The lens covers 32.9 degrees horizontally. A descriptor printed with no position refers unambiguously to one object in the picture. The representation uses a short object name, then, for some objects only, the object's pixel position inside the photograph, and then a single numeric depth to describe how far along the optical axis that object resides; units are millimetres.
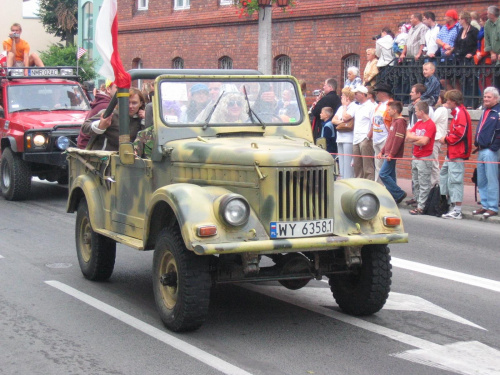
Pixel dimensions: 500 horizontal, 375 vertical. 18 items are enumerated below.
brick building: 20766
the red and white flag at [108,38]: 8148
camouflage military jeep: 6266
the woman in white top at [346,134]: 15719
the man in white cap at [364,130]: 15328
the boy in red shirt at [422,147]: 13578
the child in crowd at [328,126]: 16312
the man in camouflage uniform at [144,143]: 7398
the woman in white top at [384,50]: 18800
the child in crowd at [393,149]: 13992
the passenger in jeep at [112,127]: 8711
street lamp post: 18438
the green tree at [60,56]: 38812
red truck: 14742
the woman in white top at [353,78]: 17492
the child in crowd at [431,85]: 15844
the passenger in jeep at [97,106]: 9711
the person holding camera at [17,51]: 18031
